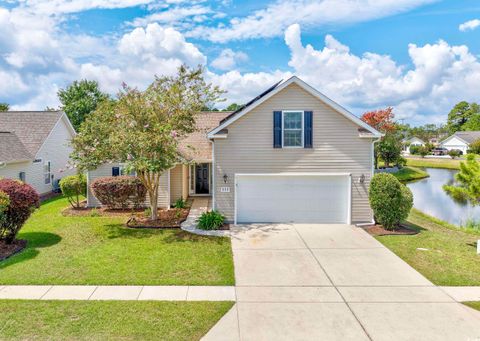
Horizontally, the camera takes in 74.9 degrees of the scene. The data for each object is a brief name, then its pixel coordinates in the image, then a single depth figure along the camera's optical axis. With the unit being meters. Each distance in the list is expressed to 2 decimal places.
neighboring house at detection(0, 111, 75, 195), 17.44
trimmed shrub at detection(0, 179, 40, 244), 9.72
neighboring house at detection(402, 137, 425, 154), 75.44
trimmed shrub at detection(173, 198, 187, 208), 16.09
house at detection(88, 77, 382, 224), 13.15
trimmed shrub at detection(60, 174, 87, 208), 15.88
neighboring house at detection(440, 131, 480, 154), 65.38
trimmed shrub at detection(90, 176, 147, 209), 15.16
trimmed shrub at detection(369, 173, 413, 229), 12.16
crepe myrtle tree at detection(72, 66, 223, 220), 11.62
